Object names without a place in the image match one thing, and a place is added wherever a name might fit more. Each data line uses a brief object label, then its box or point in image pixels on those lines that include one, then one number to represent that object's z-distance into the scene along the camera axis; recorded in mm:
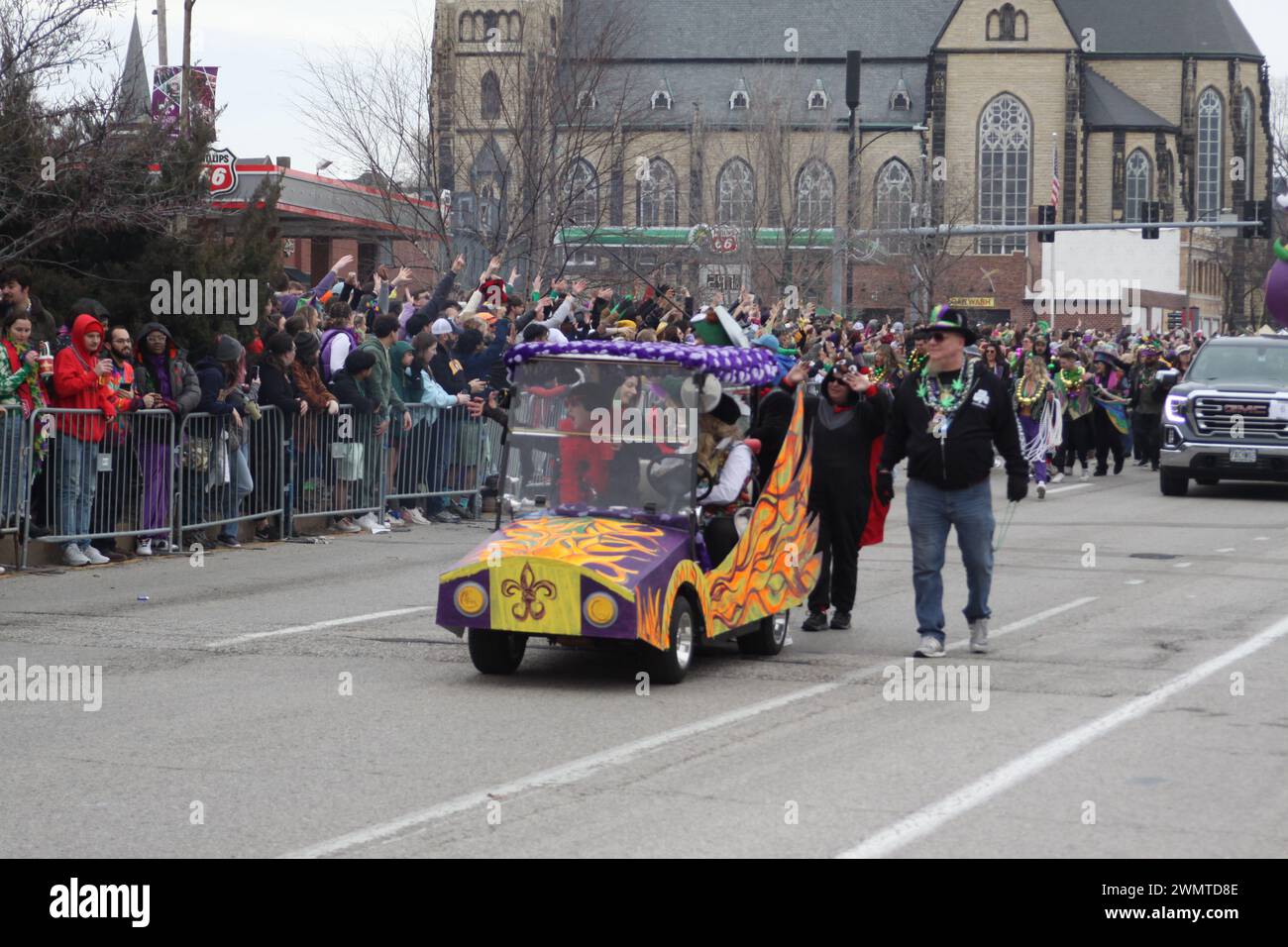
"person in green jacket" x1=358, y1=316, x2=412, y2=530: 18453
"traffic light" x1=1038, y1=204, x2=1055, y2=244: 58944
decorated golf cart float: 9875
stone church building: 74188
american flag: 98056
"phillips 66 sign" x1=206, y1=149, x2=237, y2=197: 22556
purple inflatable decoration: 30578
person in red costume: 10562
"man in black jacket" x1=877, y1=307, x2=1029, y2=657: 11070
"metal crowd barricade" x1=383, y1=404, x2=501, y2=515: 19359
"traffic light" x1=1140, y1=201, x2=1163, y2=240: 52562
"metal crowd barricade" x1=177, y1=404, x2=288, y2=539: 16406
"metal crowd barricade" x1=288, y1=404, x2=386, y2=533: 17922
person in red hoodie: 15016
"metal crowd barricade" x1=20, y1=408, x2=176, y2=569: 14969
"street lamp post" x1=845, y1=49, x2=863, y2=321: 38469
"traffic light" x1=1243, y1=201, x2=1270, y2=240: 46906
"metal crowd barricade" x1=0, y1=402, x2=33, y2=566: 14477
